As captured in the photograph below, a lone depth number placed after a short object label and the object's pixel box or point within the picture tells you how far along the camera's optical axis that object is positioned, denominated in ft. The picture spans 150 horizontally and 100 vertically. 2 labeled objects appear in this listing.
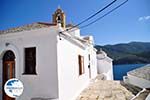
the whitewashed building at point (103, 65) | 55.76
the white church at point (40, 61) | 16.05
